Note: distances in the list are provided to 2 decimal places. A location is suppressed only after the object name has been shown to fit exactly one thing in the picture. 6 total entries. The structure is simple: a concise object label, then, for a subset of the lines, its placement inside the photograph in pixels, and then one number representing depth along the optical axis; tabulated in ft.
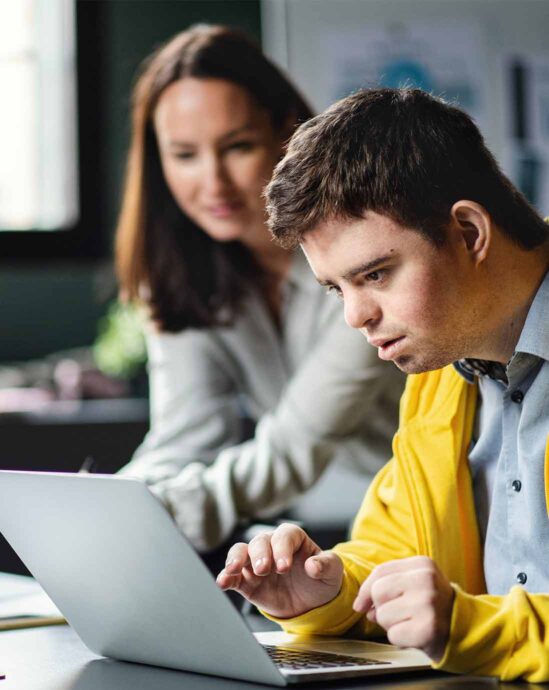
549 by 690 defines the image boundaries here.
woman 7.89
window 16.27
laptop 4.82
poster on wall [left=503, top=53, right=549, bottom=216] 14.13
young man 5.41
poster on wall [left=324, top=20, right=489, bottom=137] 14.07
